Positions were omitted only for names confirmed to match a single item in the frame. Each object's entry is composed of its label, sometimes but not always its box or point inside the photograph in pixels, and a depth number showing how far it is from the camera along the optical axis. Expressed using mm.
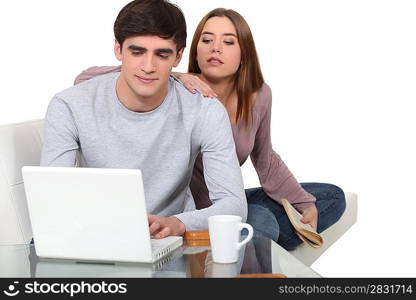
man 2830
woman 3379
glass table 2191
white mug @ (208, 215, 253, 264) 2268
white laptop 2203
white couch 3119
